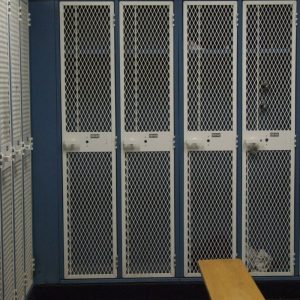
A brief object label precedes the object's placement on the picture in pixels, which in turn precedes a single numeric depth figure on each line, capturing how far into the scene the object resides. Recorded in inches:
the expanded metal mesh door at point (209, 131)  154.7
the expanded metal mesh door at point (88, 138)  153.4
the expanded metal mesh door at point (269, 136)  155.5
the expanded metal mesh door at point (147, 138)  154.3
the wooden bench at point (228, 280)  114.0
